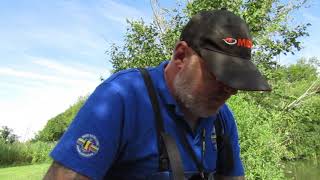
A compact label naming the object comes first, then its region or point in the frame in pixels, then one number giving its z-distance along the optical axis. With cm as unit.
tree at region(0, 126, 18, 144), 4579
